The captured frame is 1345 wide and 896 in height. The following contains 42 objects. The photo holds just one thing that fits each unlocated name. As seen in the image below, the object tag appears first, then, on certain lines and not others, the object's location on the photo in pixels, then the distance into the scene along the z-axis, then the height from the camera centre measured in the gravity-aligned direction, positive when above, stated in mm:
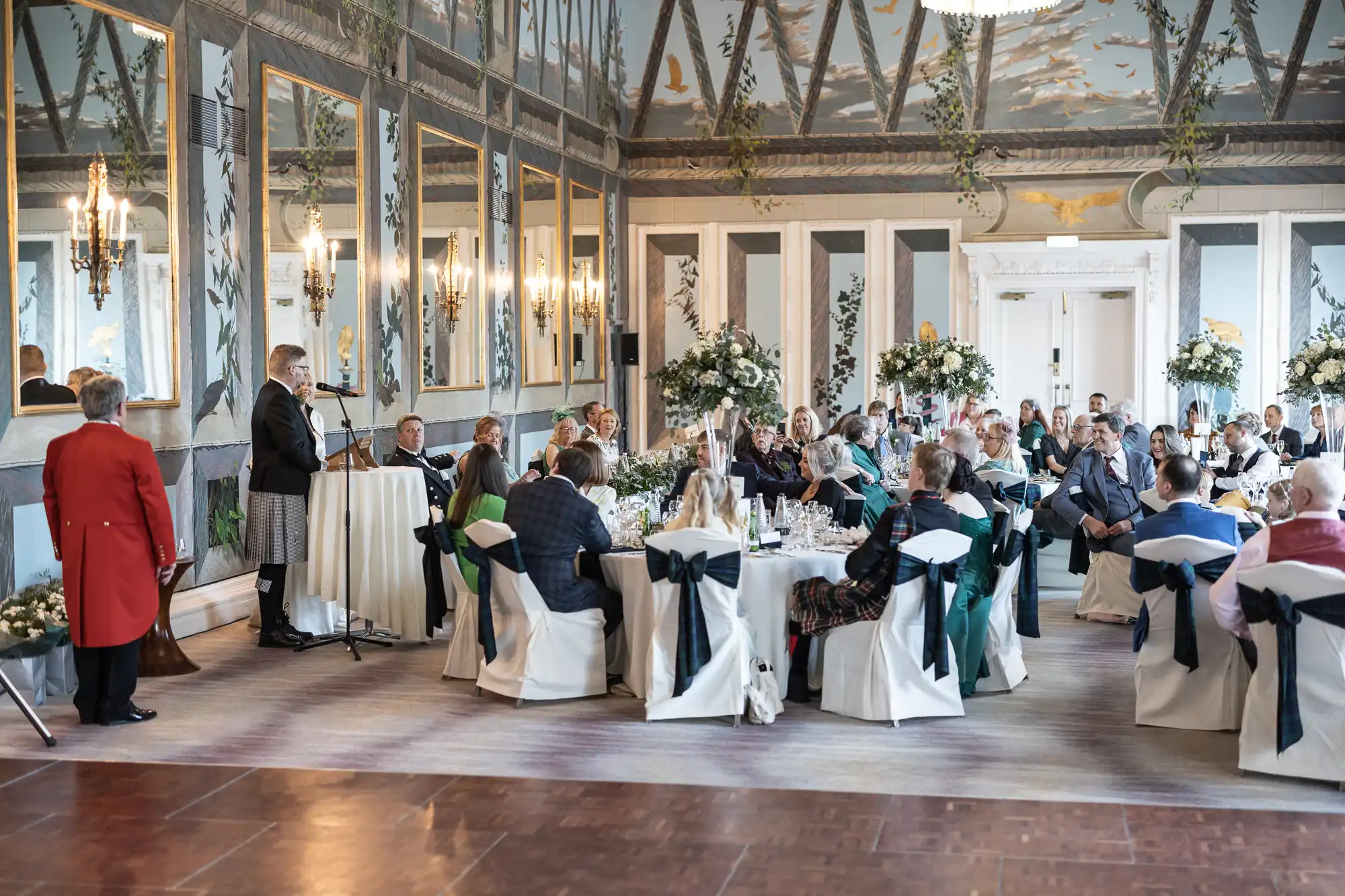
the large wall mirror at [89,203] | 6922 +1079
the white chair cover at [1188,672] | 5871 -1150
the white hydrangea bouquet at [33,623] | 6117 -920
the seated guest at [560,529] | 6258 -545
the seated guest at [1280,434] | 11750 -313
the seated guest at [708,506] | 6148 -447
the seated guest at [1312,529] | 5152 -486
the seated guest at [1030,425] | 12453 -221
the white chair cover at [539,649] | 6363 -1105
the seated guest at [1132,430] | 10367 -228
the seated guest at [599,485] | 6473 -370
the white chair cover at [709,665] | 6027 -1113
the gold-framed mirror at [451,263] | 11234 +1174
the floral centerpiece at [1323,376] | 10422 +159
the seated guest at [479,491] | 7000 -423
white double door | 15695 +574
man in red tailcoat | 5840 -451
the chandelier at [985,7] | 9602 +2696
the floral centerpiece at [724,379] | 9078 +160
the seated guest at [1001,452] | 9156 -335
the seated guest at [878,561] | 5867 -661
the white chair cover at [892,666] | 5980 -1134
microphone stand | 7516 -1275
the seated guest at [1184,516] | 6012 -500
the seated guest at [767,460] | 9148 -367
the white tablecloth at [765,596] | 6293 -862
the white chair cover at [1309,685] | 4977 -1032
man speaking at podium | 7672 -445
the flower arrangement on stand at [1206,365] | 13484 +315
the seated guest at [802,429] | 10523 -196
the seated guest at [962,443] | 7661 -230
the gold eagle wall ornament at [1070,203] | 15477 +2149
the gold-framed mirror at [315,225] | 9070 +1230
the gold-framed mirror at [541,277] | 13320 +1243
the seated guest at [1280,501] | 6473 -477
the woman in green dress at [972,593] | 6445 -886
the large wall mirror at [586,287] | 14695 +1237
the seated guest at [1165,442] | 8992 -278
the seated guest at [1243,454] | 9414 -382
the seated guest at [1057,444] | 11625 -380
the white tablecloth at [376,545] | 7766 -757
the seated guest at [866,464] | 8828 -398
